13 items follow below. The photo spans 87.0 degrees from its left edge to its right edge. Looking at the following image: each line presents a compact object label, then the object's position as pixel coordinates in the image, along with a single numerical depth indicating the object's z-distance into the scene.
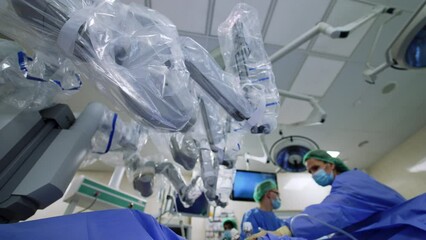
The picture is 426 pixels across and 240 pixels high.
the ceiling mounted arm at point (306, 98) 1.63
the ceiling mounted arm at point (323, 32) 1.32
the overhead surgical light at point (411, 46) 1.13
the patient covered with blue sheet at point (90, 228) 0.36
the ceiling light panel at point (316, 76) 2.04
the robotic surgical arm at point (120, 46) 0.38
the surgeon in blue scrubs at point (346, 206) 1.08
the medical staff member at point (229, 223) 2.66
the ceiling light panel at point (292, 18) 1.59
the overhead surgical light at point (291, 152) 1.99
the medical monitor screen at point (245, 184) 3.04
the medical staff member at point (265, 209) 2.02
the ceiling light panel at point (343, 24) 1.63
